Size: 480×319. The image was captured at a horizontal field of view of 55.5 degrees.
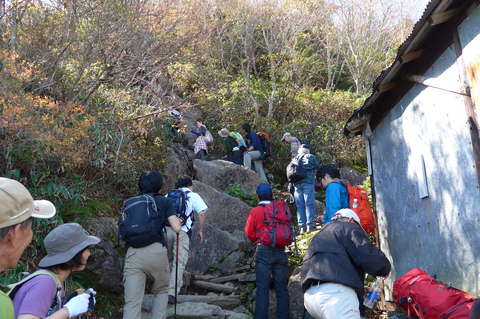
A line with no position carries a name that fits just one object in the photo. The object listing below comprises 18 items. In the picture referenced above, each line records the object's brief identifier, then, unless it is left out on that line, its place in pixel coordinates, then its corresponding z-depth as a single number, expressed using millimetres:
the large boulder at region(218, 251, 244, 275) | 8945
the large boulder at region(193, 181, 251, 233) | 10758
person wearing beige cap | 2014
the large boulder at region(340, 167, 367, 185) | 15388
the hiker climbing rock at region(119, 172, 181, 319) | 5363
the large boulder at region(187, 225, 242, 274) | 9000
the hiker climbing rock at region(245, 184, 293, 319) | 6340
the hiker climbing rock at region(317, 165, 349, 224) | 6949
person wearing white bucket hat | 4230
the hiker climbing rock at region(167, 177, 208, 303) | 6660
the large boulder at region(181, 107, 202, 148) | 17156
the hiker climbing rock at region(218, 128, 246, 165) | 14750
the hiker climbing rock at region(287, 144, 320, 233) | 9391
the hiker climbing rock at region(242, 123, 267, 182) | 14641
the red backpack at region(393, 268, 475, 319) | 4332
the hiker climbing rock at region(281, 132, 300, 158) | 13262
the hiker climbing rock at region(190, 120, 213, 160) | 15266
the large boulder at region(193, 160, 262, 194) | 13312
